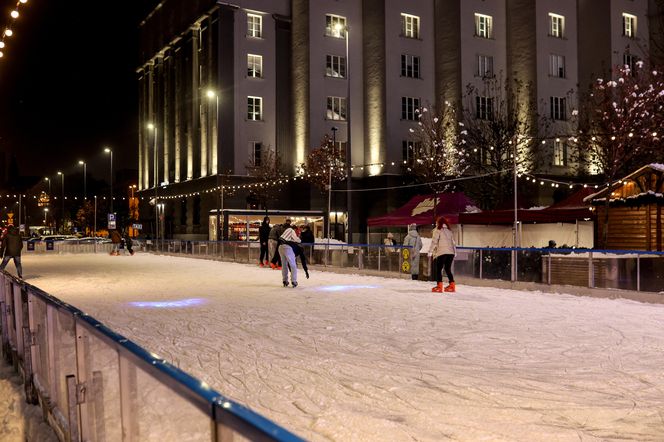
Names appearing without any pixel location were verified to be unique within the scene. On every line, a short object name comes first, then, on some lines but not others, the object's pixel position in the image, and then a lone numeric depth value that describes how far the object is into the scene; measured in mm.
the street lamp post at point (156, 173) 56819
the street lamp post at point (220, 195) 37844
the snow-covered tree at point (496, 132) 37375
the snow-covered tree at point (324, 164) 41781
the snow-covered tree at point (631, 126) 30984
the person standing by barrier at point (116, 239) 39969
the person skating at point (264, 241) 24203
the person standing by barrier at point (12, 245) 17625
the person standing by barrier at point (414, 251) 18734
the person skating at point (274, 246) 20992
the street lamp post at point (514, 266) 16102
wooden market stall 20234
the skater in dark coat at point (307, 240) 23942
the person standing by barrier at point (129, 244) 37969
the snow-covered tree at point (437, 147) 38094
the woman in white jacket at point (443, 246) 14555
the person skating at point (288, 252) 15344
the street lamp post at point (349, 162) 31216
